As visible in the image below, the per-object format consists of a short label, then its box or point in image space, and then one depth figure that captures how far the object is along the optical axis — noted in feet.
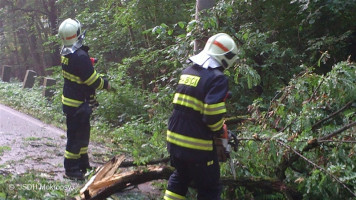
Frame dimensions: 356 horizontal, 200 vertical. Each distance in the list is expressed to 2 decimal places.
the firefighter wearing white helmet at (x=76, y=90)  15.51
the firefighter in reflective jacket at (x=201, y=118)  11.02
